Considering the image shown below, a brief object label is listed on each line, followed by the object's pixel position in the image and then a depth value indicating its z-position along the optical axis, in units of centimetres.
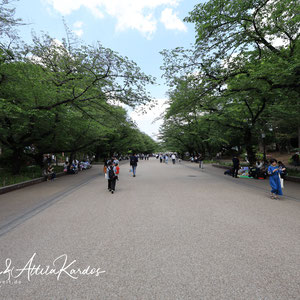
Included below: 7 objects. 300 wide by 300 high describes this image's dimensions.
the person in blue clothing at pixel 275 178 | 687
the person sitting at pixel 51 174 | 1365
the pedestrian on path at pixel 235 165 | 1338
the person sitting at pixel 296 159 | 1967
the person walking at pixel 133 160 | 1491
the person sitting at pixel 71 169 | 1808
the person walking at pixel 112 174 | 845
